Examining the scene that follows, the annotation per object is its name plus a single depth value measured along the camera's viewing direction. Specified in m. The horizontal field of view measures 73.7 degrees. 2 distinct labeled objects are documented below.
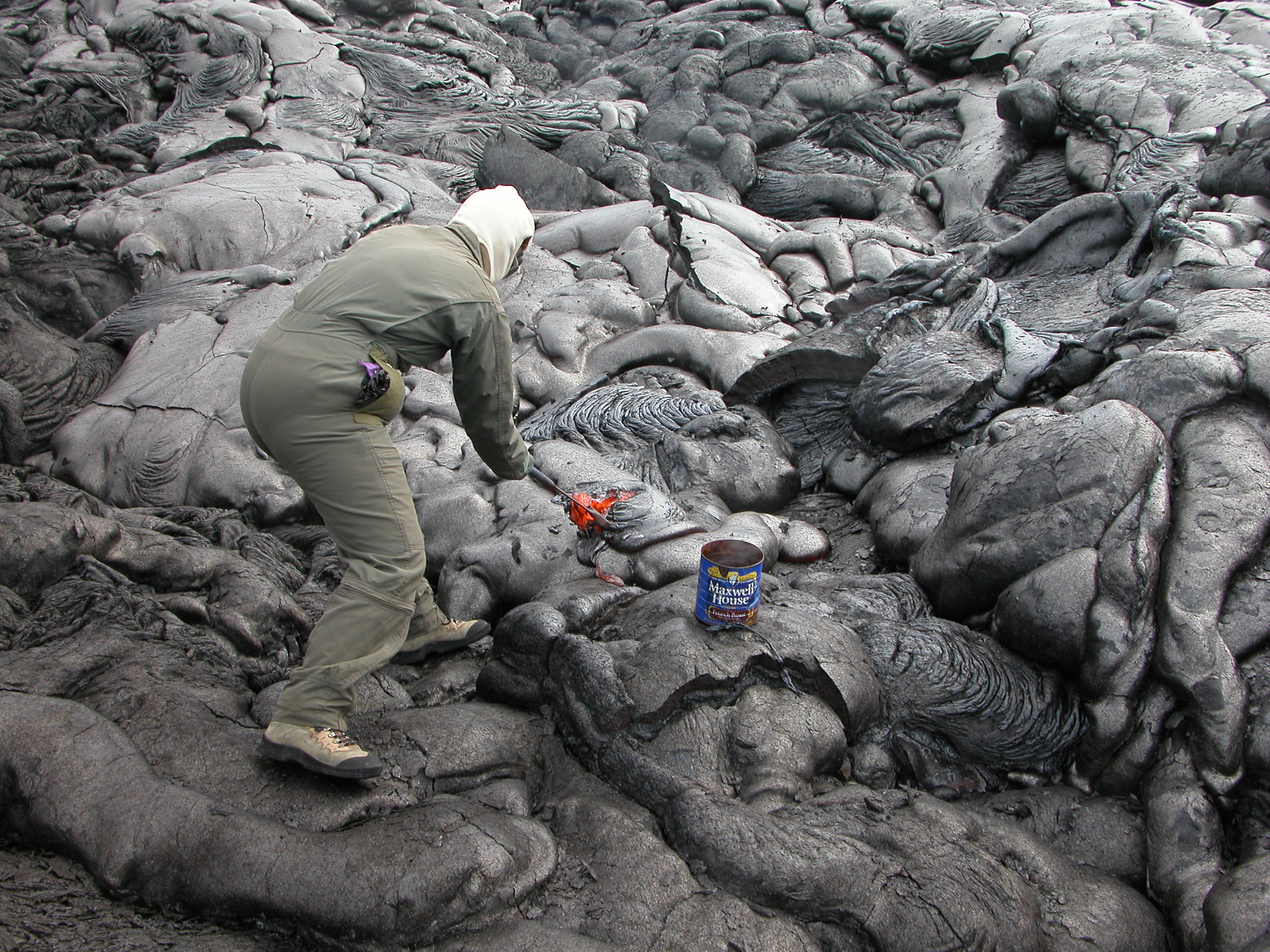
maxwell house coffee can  2.76
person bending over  2.37
